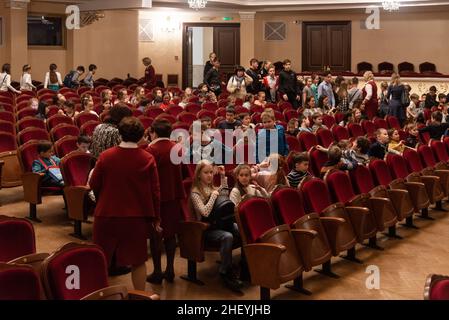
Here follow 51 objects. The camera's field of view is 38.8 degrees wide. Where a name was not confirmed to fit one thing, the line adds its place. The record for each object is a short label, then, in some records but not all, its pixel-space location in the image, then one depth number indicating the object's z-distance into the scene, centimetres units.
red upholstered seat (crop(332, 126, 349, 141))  997
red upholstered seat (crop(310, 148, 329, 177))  815
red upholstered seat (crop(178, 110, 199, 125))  1043
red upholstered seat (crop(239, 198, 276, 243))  504
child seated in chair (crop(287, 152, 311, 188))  645
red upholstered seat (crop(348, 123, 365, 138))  1055
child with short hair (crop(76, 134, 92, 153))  717
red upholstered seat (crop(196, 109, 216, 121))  1086
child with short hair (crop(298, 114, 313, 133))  956
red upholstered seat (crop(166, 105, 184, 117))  1135
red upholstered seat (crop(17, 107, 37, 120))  1043
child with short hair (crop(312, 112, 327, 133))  1001
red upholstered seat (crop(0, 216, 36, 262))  423
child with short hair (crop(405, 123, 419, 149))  978
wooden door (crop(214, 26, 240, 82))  1997
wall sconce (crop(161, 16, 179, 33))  1938
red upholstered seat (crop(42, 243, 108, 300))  355
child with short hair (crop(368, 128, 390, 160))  821
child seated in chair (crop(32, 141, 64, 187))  698
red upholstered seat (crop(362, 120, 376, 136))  1095
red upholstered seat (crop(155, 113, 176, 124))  977
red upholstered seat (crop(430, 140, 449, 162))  930
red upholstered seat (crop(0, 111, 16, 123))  992
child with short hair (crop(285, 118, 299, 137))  918
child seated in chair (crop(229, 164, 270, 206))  565
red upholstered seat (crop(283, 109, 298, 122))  1202
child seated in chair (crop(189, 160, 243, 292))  527
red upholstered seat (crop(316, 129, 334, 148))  954
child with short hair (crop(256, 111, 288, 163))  762
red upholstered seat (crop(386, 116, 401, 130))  1214
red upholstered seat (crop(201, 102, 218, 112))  1207
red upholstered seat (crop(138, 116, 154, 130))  960
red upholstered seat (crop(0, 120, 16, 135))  883
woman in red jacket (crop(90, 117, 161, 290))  444
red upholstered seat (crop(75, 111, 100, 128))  945
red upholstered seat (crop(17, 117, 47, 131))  926
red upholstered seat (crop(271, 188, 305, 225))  553
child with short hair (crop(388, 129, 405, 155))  888
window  1753
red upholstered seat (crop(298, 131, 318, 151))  909
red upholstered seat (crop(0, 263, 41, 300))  330
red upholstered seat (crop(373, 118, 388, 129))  1146
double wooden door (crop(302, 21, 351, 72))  1977
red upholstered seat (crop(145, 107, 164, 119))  1072
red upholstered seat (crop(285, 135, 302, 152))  876
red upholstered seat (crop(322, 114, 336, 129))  1138
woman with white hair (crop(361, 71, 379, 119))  1322
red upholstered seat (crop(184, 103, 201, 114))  1184
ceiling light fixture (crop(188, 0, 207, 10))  1593
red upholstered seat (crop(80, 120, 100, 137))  860
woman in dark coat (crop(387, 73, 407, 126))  1270
